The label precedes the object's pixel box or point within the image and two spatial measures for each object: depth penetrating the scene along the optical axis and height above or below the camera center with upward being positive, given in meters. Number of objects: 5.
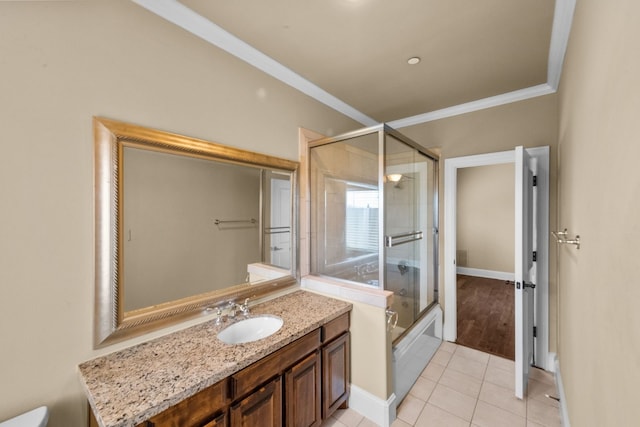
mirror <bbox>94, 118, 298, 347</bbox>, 1.24 -0.09
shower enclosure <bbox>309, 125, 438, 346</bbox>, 2.11 -0.01
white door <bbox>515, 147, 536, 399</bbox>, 1.94 -0.45
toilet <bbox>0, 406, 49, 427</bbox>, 0.96 -0.80
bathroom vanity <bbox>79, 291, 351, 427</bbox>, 0.97 -0.72
